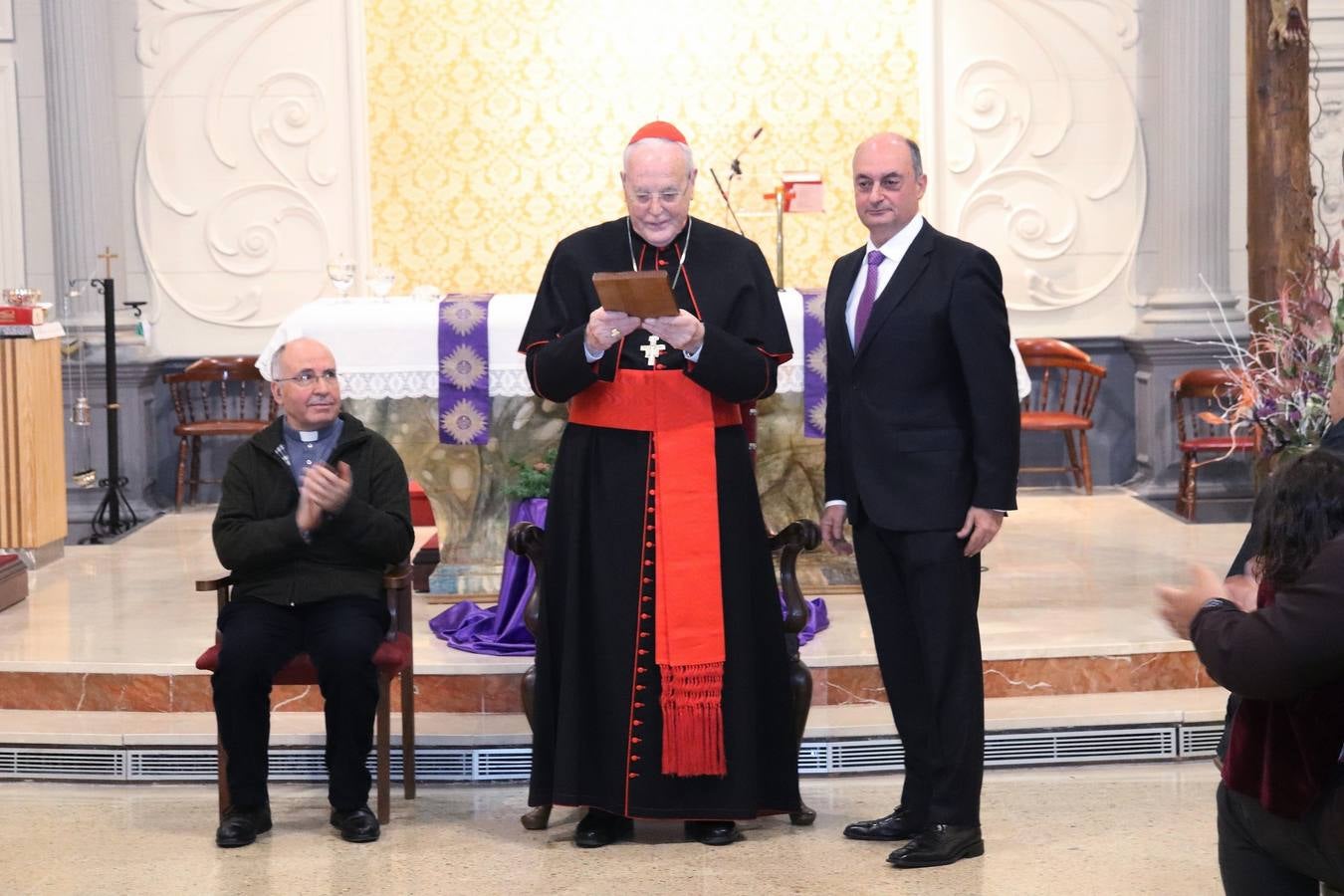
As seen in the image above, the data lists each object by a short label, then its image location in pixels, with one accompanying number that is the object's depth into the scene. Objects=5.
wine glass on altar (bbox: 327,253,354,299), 7.23
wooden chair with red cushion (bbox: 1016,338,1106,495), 9.01
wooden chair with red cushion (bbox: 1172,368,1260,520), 8.62
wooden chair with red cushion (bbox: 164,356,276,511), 9.20
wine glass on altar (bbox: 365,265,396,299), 7.21
